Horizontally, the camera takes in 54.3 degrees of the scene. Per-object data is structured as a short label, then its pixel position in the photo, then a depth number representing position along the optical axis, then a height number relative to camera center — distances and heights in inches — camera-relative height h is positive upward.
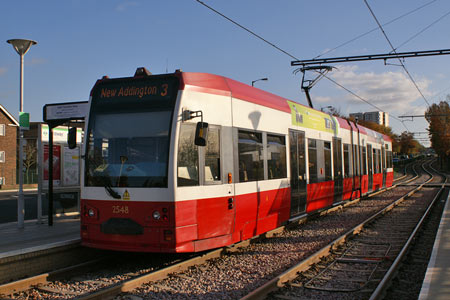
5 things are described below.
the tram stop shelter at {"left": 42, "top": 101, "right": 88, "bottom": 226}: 427.2 +28.0
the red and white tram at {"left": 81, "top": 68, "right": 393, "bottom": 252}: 282.5 +6.6
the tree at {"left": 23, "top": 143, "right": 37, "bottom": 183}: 1763.0 +86.8
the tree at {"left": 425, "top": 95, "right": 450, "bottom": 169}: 2753.4 +252.6
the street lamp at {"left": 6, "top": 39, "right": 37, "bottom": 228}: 410.9 +78.9
